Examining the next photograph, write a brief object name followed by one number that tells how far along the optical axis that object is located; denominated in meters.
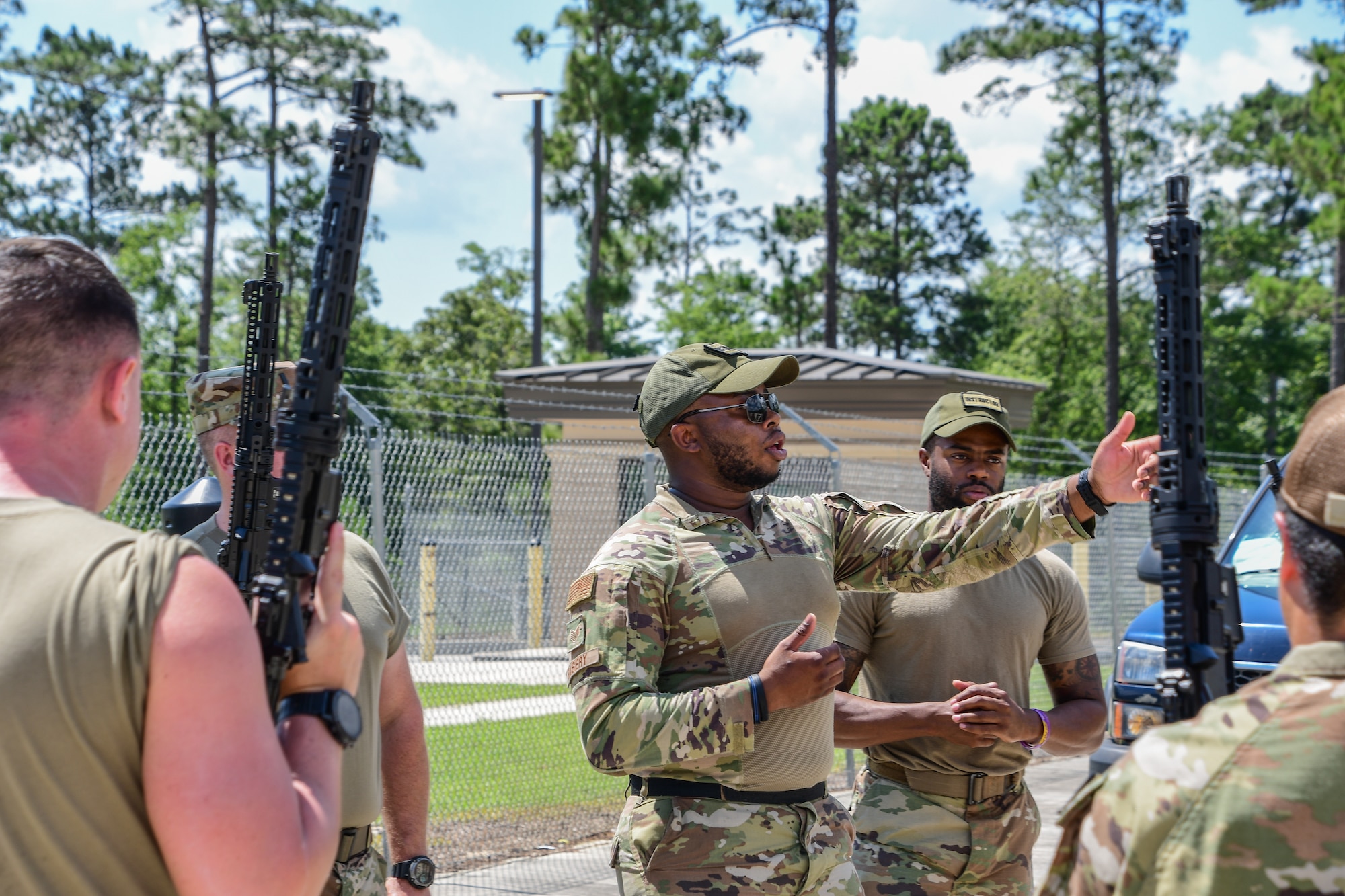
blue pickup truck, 4.60
